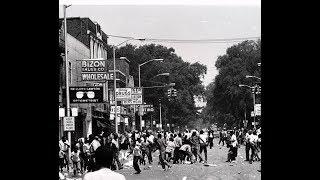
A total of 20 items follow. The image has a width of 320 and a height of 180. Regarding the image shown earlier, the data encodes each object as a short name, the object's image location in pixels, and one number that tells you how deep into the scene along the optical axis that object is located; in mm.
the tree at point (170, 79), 103069
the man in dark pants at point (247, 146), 32331
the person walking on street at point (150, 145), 32562
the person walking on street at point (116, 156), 27309
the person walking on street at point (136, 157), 26253
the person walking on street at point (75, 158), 25453
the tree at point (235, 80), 92250
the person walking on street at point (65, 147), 26706
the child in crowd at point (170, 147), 33094
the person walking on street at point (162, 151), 27719
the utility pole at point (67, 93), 29359
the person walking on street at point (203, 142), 32788
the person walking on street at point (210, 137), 54750
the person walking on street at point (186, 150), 32094
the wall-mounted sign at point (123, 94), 45719
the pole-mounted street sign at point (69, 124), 26906
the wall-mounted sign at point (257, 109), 56975
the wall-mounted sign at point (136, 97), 50469
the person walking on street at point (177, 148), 33688
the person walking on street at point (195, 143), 32844
